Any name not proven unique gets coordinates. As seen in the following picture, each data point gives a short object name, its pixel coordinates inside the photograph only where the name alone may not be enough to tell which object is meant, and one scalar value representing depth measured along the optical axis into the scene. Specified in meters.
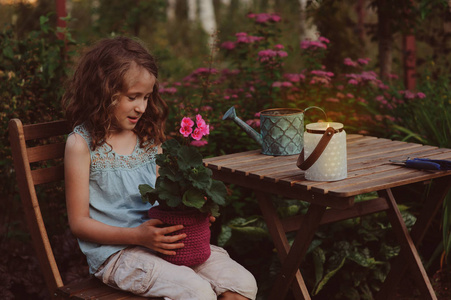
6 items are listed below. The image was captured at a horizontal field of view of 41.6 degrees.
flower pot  1.98
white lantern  2.06
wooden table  2.04
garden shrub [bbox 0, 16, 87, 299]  3.05
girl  2.00
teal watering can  2.51
